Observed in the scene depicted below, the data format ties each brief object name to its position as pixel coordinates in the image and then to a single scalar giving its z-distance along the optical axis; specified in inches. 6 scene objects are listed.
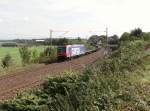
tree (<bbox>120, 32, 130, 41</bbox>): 2282.9
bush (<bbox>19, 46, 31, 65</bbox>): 947.0
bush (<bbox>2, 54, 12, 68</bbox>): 828.9
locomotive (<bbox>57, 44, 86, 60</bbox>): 1087.3
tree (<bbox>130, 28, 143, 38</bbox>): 2304.7
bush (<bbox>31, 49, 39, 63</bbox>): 1021.0
